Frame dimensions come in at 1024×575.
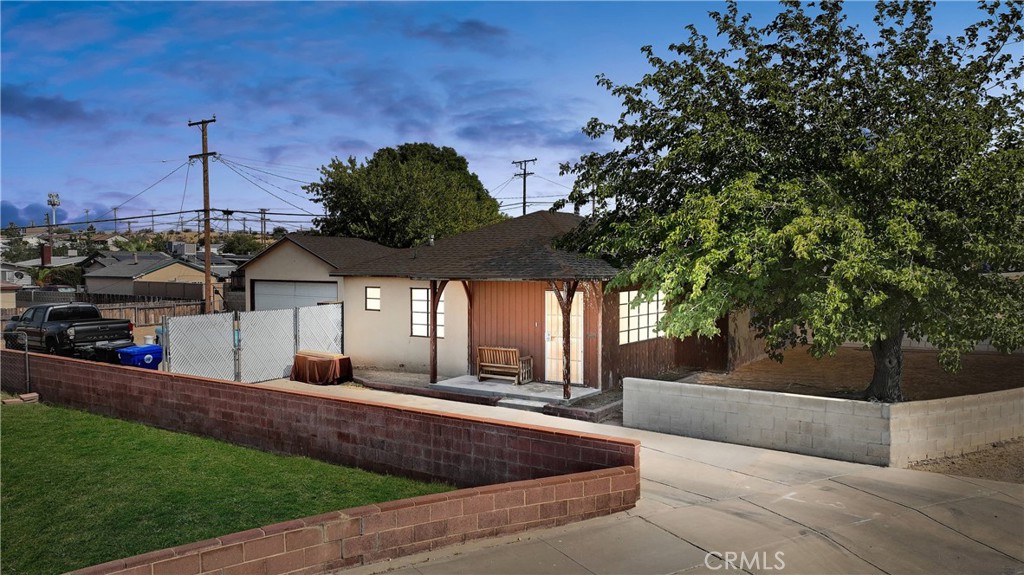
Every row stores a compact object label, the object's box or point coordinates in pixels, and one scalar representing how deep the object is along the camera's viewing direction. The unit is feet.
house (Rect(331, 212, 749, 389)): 48.29
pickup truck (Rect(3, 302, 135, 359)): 54.70
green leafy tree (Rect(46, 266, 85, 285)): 174.70
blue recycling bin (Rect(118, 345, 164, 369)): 48.55
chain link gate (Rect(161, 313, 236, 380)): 46.16
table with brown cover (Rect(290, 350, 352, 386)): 52.39
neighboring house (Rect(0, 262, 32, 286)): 157.38
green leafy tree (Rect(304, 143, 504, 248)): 108.78
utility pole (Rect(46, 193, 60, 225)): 281.33
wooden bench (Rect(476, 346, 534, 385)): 48.49
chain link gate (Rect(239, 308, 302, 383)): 51.75
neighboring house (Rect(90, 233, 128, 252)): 320.78
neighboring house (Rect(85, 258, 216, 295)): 138.21
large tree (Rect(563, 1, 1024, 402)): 31.24
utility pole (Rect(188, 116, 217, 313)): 84.10
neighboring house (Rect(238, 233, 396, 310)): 64.03
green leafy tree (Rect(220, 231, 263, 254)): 258.98
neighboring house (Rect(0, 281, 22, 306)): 120.06
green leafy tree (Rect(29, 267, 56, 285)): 174.91
